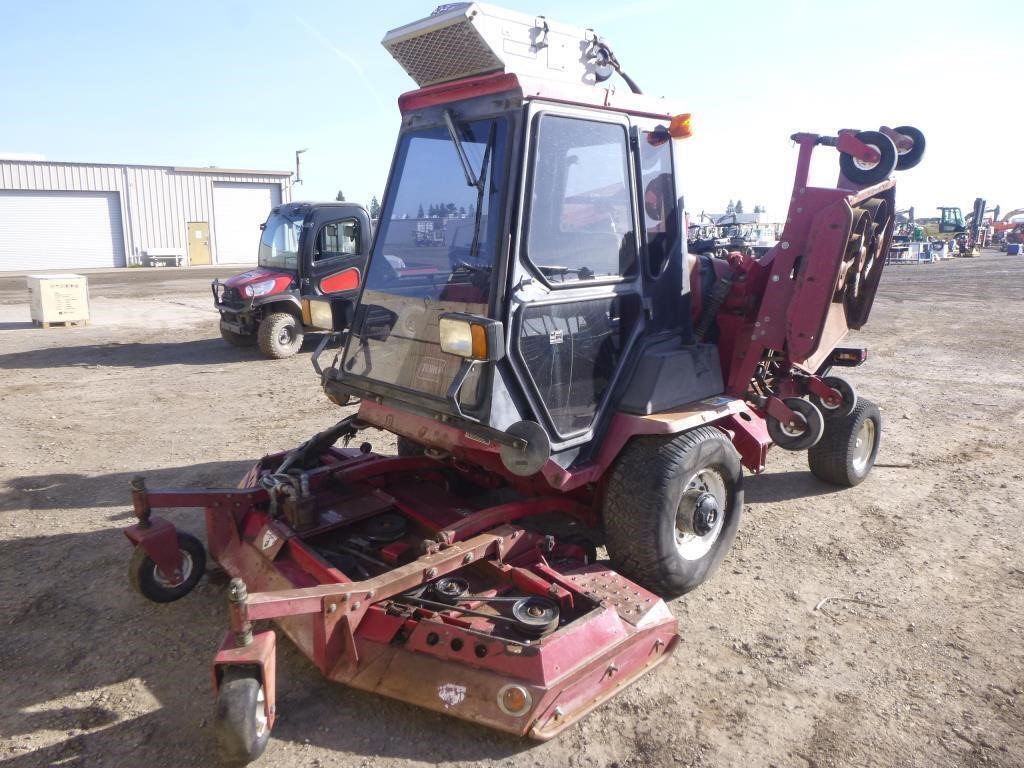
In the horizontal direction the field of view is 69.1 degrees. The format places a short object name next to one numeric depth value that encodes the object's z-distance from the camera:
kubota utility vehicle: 10.75
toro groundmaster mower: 2.94
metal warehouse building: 30.05
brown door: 33.81
